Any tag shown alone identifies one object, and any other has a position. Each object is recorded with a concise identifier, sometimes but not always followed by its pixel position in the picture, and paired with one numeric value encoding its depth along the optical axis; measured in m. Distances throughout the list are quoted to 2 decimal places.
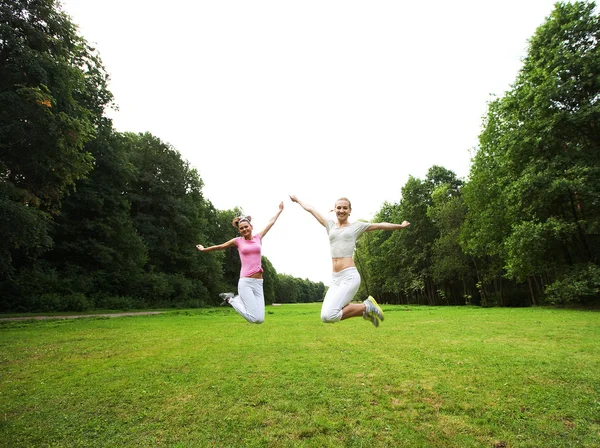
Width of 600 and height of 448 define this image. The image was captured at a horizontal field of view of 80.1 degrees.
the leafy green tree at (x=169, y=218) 39.69
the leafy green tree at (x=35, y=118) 16.31
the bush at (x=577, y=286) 20.23
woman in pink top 5.92
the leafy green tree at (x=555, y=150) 21.06
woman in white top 5.42
